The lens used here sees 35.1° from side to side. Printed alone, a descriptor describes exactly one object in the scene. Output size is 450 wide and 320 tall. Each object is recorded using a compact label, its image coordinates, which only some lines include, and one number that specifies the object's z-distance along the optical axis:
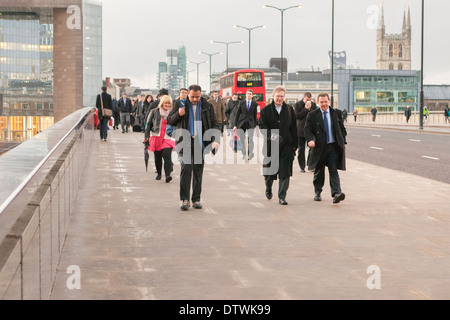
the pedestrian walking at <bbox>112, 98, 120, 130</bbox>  32.31
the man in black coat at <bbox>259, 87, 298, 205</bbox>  10.16
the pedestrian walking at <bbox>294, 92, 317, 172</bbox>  14.13
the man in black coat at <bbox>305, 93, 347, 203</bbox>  10.19
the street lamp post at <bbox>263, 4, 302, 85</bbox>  62.88
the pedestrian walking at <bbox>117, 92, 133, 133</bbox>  30.16
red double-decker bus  42.66
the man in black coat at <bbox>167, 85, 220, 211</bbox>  9.58
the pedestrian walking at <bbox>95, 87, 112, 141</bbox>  23.56
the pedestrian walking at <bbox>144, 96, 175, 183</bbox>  12.77
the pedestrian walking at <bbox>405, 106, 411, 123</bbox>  57.79
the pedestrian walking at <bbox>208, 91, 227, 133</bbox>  22.39
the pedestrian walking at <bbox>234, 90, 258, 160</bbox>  17.28
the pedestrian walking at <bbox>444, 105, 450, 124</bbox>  52.58
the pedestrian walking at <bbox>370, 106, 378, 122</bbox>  66.94
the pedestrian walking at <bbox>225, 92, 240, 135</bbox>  18.67
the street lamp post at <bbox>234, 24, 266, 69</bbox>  75.05
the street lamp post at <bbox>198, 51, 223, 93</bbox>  97.93
